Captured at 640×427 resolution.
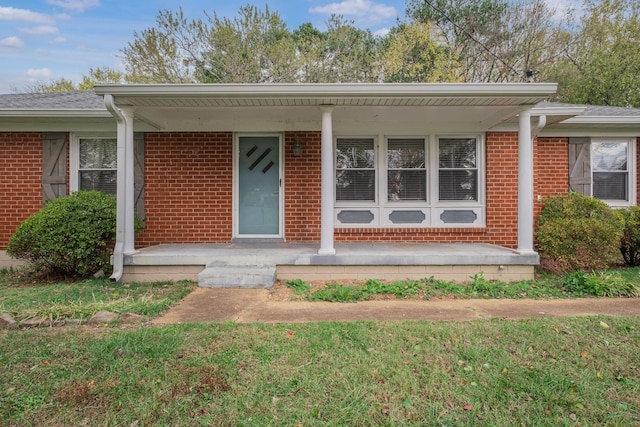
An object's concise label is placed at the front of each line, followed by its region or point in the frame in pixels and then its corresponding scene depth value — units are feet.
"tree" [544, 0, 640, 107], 43.86
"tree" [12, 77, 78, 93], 67.62
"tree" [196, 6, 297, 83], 58.13
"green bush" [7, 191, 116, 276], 17.87
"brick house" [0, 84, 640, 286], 22.04
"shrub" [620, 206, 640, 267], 21.43
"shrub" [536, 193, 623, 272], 18.48
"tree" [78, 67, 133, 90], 63.57
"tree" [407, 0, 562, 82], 55.67
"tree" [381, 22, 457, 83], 59.21
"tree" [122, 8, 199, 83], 58.49
